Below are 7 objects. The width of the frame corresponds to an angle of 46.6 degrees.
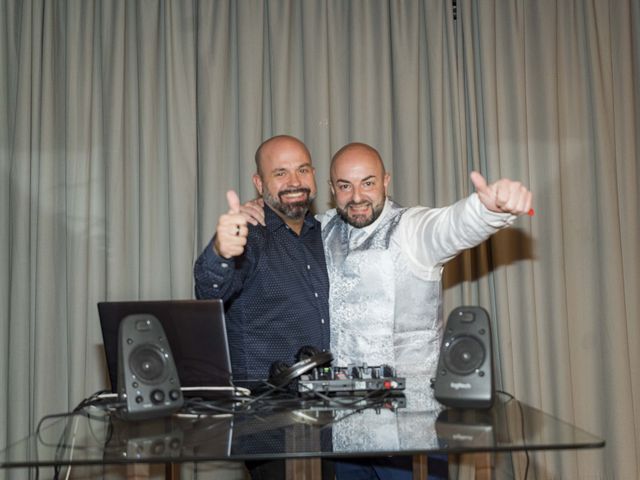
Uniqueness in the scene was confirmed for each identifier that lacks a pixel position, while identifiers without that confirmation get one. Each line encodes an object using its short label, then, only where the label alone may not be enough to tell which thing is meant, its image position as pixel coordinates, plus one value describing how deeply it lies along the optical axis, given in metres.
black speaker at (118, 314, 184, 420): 1.59
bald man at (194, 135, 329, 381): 2.54
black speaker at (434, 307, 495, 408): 1.60
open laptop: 1.76
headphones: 1.78
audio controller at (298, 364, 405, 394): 1.75
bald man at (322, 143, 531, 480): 2.58
